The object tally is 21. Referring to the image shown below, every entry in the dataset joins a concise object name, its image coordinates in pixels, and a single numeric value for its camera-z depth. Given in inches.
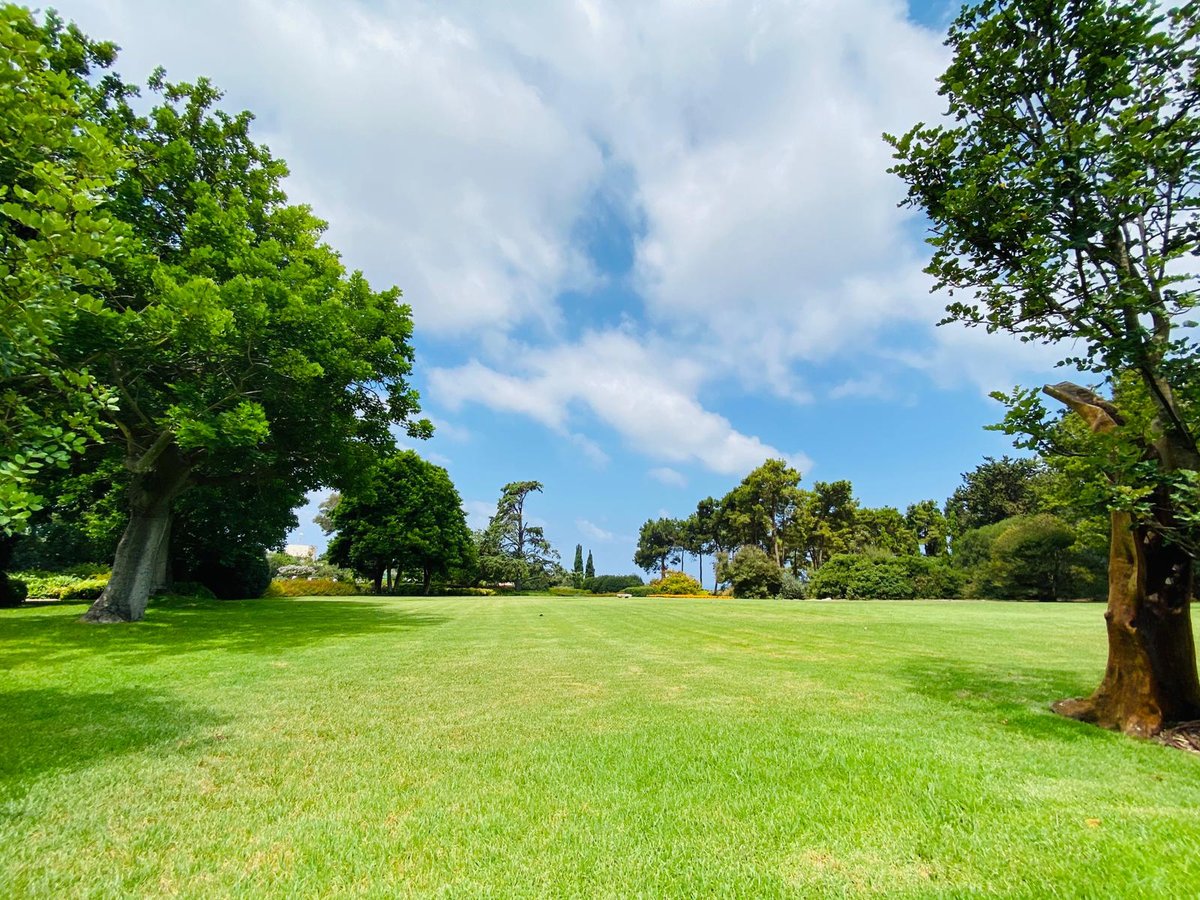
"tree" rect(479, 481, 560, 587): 2233.0
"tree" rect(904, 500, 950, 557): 2273.6
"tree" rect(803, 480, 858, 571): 2059.5
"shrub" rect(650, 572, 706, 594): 2102.6
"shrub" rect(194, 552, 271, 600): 1066.7
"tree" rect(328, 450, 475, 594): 1519.4
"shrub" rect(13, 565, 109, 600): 842.2
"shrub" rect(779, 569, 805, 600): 1576.0
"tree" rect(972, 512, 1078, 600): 1423.5
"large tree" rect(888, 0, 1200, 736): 204.7
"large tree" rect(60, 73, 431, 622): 426.9
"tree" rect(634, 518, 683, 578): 3100.4
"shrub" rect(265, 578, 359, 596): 1512.4
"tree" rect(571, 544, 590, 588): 2818.4
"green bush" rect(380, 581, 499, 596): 1774.6
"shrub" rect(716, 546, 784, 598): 1617.9
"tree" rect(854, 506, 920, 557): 2057.1
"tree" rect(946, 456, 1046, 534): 2034.9
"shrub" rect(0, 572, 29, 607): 716.0
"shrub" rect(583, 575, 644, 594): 2475.4
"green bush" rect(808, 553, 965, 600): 1481.3
